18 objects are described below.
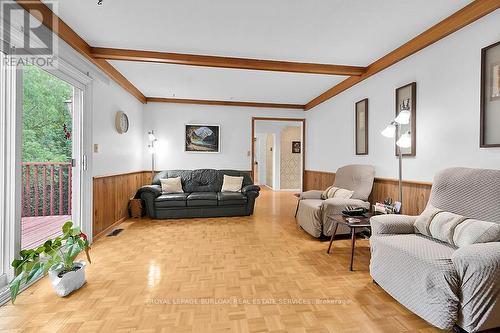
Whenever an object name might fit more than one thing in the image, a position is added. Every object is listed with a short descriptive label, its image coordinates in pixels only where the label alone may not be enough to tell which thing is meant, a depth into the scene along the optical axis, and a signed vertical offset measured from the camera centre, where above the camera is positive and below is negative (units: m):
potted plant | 1.89 -0.78
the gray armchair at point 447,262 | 1.50 -0.65
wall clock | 4.17 +0.74
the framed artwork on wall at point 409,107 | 3.00 +0.73
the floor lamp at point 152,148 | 5.57 +0.40
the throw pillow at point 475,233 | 1.71 -0.47
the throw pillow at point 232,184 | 5.20 -0.40
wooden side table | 2.62 -0.62
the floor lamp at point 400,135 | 2.74 +0.40
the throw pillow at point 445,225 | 1.90 -0.47
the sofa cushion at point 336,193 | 3.73 -0.43
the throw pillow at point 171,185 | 4.99 -0.41
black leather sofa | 4.62 -0.67
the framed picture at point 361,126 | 3.99 +0.64
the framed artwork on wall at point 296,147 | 9.16 +0.67
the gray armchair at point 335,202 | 3.42 -0.53
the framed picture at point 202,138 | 6.04 +0.65
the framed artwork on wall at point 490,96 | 2.14 +0.61
